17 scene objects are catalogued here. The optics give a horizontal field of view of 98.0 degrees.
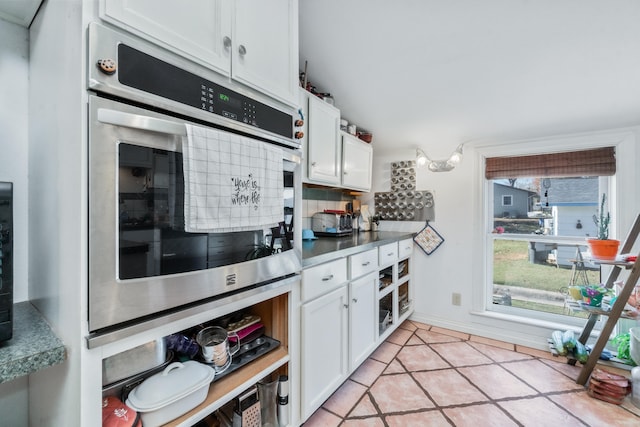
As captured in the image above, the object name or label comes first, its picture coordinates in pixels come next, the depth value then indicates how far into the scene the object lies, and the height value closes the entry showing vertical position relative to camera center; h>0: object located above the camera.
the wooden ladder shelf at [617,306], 1.75 -0.60
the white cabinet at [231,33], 0.72 +0.56
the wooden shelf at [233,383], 0.88 -0.64
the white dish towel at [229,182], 0.78 +0.09
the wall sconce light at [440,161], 2.60 +0.49
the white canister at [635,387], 1.66 -1.05
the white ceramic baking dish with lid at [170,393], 0.80 -0.55
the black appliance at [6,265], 0.66 -0.13
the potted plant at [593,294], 1.91 -0.56
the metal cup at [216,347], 1.03 -0.51
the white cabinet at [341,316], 1.38 -0.66
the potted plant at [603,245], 1.82 -0.21
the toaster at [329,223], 2.40 -0.10
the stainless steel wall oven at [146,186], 0.65 +0.06
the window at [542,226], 2.30 -0.12
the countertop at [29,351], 0.63 -0.34
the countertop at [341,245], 1.44 -0.22
